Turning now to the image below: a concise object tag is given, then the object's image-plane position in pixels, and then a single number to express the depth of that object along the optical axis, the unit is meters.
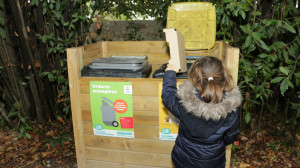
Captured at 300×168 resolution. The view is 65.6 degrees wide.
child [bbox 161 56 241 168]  1.55
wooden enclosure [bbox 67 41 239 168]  2.13
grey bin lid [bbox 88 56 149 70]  2.24
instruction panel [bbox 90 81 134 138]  2.16
